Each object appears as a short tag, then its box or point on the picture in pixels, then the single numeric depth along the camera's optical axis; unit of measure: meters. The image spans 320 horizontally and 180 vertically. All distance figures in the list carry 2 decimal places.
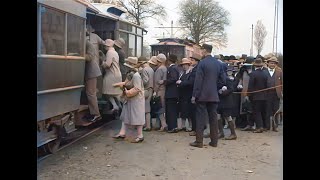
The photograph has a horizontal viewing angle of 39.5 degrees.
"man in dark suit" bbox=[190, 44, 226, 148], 4.64
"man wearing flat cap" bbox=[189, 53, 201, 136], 5.09
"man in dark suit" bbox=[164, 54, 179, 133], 5.57
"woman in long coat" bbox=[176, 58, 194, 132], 5.46
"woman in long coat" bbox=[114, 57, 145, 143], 4.62
